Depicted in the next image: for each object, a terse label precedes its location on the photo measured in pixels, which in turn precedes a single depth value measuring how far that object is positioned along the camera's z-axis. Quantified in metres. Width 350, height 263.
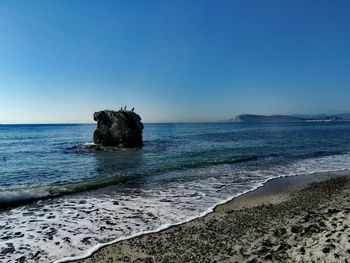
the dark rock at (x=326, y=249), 7.17
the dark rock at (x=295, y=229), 9.20
